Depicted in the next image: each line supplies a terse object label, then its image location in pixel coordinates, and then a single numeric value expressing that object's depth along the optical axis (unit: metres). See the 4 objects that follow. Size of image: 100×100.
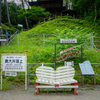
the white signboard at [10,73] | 5.67
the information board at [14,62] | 5.59
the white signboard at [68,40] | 6.82
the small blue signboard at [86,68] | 5.90
